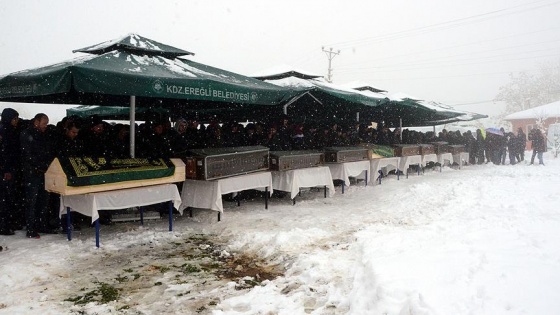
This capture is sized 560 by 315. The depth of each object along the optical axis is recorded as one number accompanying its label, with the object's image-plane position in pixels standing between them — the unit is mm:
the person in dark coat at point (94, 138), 6773
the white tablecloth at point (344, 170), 10133
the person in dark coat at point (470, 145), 20453
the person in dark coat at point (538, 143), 18500
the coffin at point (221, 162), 6734
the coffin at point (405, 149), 13508
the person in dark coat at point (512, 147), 19875
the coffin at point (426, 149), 14913
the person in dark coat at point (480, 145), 20641
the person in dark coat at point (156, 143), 7020
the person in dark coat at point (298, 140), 10086
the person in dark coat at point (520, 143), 20103
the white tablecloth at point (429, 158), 15055
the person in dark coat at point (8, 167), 6129
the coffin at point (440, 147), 16312
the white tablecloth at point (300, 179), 8562
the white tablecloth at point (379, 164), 11984
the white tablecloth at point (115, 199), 5453
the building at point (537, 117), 33203
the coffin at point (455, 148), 17525
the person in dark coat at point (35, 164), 5828
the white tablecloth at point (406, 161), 13609
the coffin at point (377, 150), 11789
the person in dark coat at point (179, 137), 7320
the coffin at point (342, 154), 10016
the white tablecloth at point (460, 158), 18234
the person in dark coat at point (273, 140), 9508
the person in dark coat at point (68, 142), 6211
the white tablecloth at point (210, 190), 6875
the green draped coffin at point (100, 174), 5270
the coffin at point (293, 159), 8336
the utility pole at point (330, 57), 43625
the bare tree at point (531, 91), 59709
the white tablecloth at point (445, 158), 16469
